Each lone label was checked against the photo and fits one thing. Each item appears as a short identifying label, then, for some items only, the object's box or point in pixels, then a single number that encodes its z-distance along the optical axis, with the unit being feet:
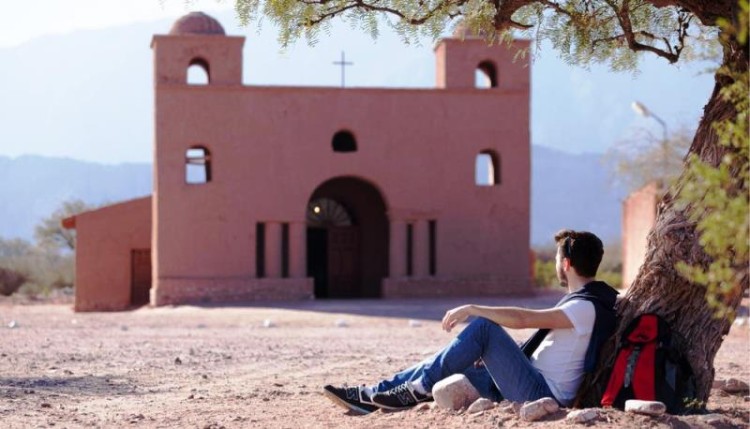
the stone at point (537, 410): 22.35
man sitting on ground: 23.56
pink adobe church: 99.71
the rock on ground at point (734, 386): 30.60
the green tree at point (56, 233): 177.37
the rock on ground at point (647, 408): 21.88
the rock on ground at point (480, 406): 23.54
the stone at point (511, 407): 23.03
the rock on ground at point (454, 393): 23.80
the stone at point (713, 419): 22.33
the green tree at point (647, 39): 24.34
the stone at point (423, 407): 24.56
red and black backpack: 23.04
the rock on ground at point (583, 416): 21.68
